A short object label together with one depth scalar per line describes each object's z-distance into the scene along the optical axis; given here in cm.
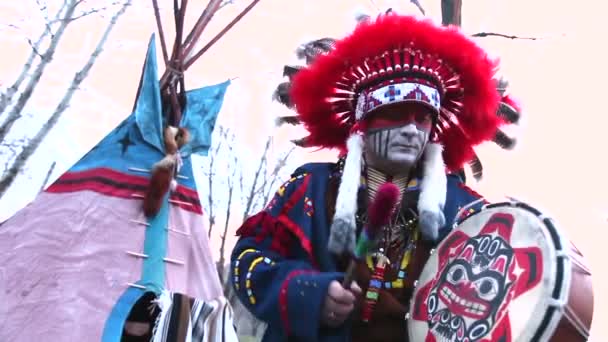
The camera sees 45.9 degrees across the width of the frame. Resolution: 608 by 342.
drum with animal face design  159
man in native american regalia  196
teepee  302
